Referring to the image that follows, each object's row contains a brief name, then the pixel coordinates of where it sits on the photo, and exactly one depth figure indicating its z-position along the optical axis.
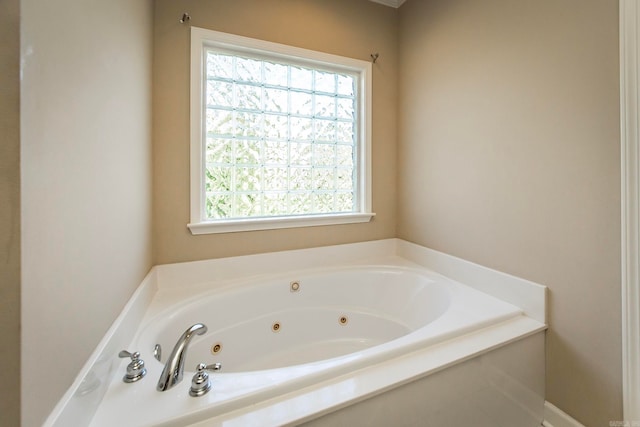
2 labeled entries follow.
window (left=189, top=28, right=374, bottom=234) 1.81
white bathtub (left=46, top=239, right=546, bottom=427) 0.85
